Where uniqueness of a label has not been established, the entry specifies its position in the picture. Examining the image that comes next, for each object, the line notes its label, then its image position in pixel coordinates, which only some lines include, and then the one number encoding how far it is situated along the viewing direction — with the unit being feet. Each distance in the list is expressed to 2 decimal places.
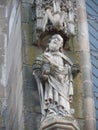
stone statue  30.81
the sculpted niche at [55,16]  33.81
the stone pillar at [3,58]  36.37
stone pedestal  30.04
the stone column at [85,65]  32.83
